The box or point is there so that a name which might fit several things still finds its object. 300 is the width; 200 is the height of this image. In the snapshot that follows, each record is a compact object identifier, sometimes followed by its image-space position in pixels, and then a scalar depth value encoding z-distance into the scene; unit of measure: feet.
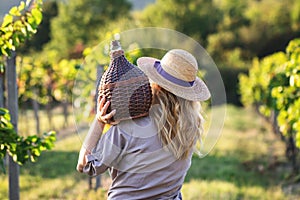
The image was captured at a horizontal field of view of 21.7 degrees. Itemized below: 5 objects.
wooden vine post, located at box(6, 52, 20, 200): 20.88
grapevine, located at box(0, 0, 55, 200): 17.04
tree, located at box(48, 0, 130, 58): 193.92
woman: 10.86
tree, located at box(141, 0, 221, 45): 178.32
